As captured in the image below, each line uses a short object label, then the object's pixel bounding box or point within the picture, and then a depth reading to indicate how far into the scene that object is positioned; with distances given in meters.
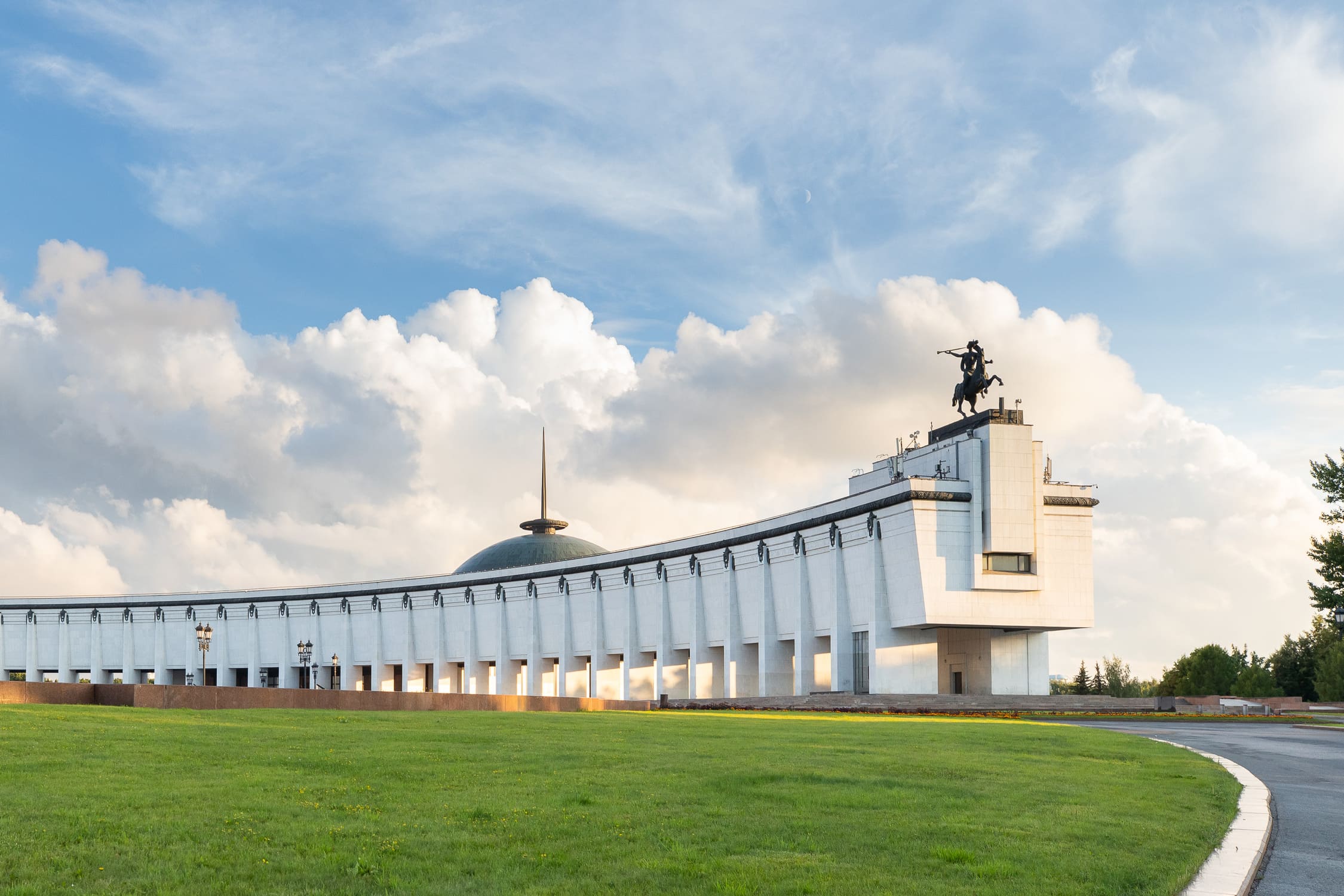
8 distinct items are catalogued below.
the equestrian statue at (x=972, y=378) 78.44
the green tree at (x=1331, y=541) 71.31
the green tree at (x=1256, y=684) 98.19
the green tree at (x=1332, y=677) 89.69
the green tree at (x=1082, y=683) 121.25
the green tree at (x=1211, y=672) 105.75
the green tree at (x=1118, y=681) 136.75
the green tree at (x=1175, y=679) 113.44
